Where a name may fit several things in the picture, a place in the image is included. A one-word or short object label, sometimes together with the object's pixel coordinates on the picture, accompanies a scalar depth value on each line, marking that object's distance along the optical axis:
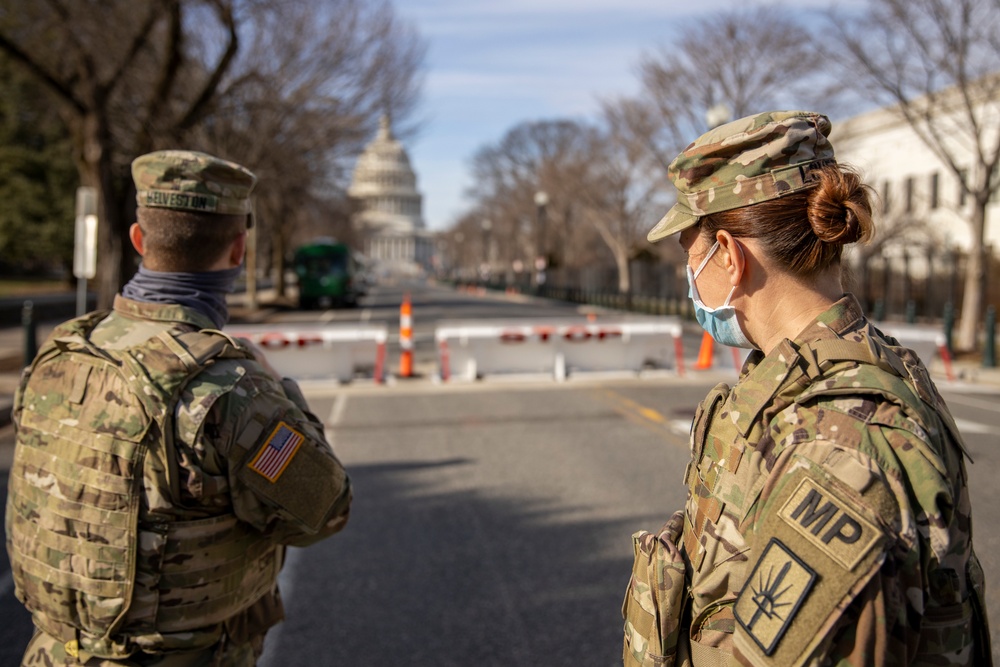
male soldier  2.19
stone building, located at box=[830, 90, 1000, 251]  30.48
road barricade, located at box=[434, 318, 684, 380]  14.24
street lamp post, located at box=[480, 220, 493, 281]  70.69
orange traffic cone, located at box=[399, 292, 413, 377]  14.66
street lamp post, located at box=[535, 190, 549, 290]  51.13
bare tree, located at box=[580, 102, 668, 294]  35.66
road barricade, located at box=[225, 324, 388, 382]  13.60
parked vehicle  41.91
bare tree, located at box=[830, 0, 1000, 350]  16.31
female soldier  1.37
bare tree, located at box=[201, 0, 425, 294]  25.59
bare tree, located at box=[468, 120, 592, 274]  53.40
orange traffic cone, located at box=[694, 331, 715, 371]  15.23
